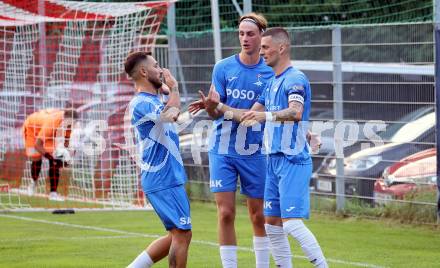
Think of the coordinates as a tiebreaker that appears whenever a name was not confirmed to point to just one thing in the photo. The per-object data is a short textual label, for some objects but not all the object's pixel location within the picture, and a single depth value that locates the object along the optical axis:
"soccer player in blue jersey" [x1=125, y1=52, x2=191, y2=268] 16.36
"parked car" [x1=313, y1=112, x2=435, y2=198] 27.69
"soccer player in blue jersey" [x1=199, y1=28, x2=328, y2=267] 16.28
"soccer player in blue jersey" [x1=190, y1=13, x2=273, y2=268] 18.22
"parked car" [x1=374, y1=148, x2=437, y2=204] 27.37
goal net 33.37
